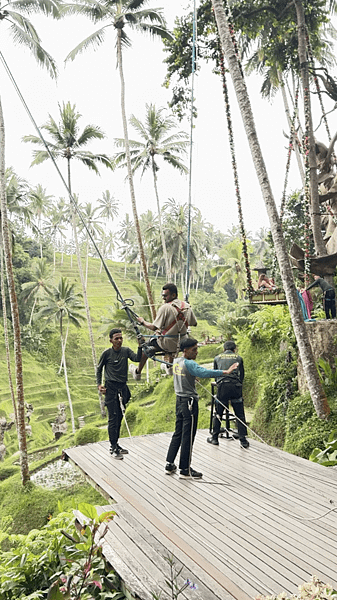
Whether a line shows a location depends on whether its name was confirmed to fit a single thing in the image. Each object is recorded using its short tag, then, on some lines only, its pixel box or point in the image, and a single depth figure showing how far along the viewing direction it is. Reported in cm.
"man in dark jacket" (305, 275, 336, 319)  884
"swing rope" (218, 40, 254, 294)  930
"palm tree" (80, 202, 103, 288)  4948
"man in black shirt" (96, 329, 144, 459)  647
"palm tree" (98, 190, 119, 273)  7469
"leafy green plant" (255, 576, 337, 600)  234
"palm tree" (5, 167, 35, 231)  2433
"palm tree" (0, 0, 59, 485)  1514
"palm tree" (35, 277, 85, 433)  3033
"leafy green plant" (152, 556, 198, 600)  327
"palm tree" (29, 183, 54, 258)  5840
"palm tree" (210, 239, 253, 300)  3150
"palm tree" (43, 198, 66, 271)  6021
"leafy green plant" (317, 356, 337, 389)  815
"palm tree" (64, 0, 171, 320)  1959
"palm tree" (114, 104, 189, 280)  2525
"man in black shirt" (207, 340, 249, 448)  671
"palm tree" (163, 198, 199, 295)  3806
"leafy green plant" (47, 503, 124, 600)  325
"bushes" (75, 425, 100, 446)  1808
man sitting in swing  606
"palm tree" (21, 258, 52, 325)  4034
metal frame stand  755
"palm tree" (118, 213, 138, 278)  7381
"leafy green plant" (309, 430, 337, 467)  643
